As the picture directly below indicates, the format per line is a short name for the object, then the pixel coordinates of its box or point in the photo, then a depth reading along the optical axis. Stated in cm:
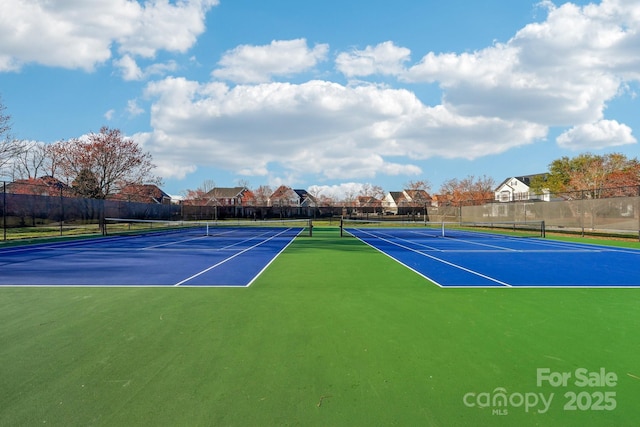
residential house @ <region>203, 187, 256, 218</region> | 7376
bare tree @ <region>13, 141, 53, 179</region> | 4369
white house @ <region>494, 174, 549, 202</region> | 8286
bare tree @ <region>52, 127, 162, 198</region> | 3481
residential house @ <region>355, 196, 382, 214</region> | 4820
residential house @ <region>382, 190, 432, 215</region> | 5034
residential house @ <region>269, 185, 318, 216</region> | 4681
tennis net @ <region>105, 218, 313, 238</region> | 2614
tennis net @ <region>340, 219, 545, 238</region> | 2491
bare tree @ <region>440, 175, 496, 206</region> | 5891
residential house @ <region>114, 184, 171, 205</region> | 3556
